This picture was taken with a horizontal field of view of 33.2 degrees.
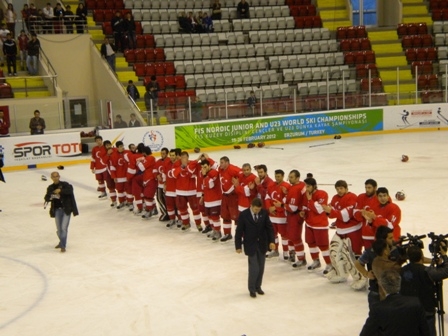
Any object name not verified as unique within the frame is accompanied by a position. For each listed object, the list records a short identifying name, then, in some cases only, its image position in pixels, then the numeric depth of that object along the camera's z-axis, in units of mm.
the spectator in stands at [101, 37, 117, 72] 27453
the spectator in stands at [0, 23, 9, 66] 26666
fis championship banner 25188
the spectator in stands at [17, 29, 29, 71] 26484
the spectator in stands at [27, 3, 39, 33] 27641
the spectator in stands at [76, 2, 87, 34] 28334
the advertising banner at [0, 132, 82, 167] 22219
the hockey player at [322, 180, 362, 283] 9593
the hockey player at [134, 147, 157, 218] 14359
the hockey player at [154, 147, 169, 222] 13891
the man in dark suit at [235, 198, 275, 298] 9242
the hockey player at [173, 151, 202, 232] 13102
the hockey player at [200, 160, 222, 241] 12492
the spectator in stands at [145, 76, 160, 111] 24562
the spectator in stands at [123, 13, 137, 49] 28594
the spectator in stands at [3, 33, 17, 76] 25875
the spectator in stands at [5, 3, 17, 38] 27266
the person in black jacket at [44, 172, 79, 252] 12031
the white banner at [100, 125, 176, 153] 23747
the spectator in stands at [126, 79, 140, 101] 25688
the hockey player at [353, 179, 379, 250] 9328
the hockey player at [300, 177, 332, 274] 10195
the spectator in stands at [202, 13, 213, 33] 31078
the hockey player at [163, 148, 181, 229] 13430
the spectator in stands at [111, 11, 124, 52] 28469
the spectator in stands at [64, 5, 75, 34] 28016
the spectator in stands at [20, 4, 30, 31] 27797
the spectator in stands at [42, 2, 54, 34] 27766
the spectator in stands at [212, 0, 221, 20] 31969
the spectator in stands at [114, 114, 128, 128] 24031
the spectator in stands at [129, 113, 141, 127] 24125
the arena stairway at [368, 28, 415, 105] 30281
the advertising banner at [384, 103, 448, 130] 27922
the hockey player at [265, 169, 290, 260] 10766
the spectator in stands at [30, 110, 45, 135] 22734
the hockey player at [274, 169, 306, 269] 10516
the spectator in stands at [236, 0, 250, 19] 32344
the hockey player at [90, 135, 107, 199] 16344
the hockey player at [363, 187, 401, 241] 9016
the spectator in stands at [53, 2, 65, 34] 27891
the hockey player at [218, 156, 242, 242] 12109
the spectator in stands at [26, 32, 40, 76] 25922
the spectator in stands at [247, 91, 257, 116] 26000
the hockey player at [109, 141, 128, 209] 15422
